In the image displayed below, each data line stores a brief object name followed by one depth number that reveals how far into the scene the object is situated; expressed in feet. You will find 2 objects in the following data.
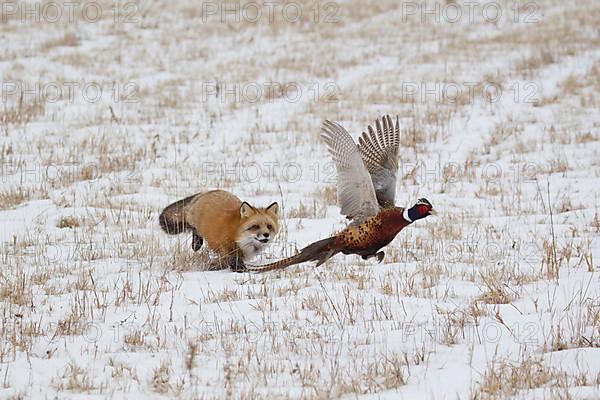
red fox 50.11
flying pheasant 45.57
